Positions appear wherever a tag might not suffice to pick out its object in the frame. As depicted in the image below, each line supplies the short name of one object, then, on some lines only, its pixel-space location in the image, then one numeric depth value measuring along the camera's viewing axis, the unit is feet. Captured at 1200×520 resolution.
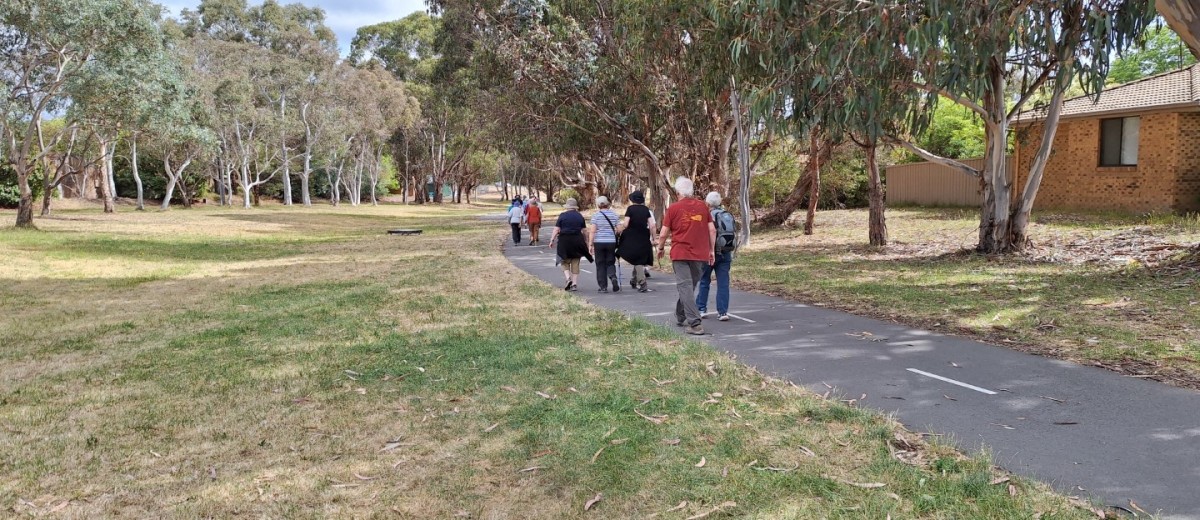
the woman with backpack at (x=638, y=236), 34.58
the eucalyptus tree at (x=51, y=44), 74.74
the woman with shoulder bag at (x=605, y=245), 38.88
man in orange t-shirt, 27.76
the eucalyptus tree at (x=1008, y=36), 29.96
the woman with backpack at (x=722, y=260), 30.04
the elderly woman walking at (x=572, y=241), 40.52
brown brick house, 67.87
